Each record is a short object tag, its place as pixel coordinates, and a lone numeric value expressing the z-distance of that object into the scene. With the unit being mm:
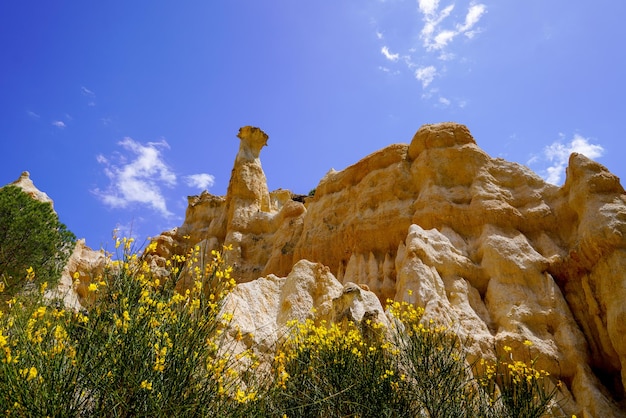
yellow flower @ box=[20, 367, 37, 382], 4324
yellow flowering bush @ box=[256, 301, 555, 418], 9281
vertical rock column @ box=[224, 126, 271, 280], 34794
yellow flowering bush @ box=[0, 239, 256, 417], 4914
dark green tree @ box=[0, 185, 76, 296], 23234
